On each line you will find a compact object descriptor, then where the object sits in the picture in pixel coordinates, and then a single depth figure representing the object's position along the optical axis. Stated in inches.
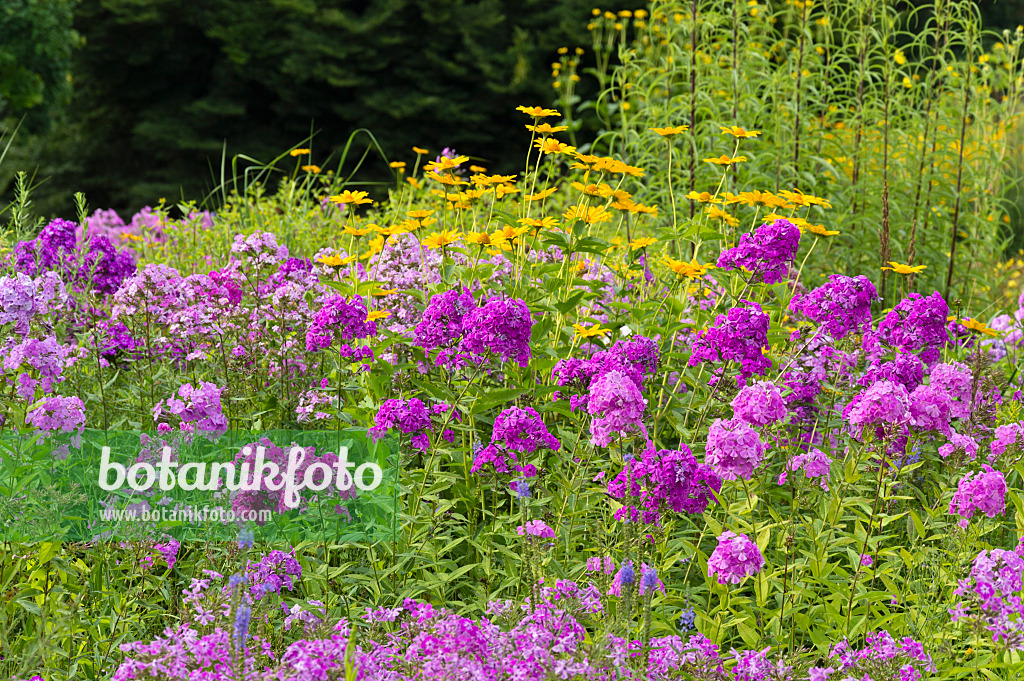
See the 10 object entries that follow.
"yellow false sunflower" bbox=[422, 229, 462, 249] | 273.6
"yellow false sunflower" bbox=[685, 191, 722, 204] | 300.0
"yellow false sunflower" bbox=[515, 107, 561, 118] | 293.0
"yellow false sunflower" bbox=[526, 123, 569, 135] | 291.3
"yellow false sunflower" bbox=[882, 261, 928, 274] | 279.5
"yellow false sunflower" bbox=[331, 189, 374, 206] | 289.1
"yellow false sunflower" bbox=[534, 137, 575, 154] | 285.7
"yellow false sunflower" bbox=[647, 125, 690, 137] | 311.7
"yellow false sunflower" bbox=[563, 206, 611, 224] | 286.2
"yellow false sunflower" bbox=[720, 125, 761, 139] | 320.7
